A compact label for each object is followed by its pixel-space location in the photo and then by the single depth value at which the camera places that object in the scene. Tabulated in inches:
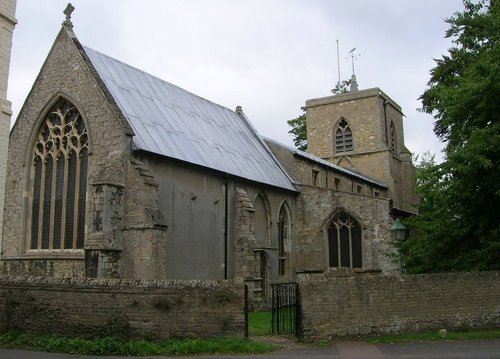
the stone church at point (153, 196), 674.8
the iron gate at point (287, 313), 500.4
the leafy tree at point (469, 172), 569.9
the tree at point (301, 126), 1924.2
